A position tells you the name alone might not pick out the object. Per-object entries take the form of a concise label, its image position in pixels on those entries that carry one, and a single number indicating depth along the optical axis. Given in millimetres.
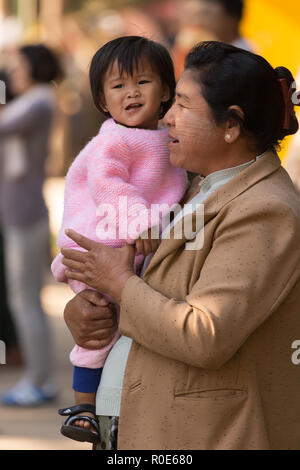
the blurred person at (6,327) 12637
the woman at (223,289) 4067
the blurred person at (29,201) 10892
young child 4737
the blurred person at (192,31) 9446
